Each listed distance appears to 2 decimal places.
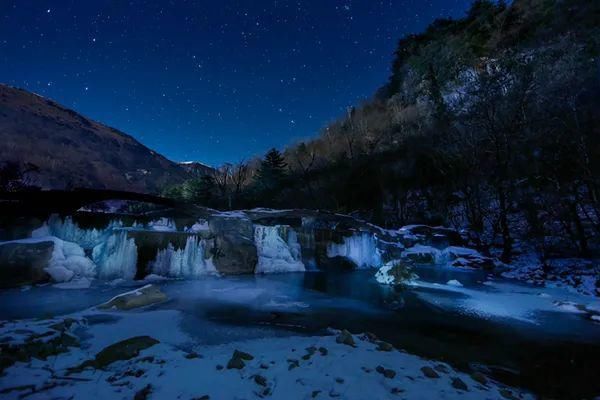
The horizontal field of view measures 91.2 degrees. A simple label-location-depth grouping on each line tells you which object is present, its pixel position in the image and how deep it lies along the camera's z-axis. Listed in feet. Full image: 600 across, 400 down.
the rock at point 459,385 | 11.74
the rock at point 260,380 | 11.55
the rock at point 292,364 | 13.14
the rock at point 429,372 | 12.72
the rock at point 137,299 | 24.06
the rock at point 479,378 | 12.85
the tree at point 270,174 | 134.92
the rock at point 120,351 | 12.68
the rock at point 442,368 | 13.47
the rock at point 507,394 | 11.31
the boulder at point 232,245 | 49.47
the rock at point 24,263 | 32.04
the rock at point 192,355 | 14.07
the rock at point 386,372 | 12.49
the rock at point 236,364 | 12.98
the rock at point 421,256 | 70.59
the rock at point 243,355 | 13.95
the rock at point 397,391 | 11.19
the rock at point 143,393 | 10.21
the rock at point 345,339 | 16.46
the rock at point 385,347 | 16.05
